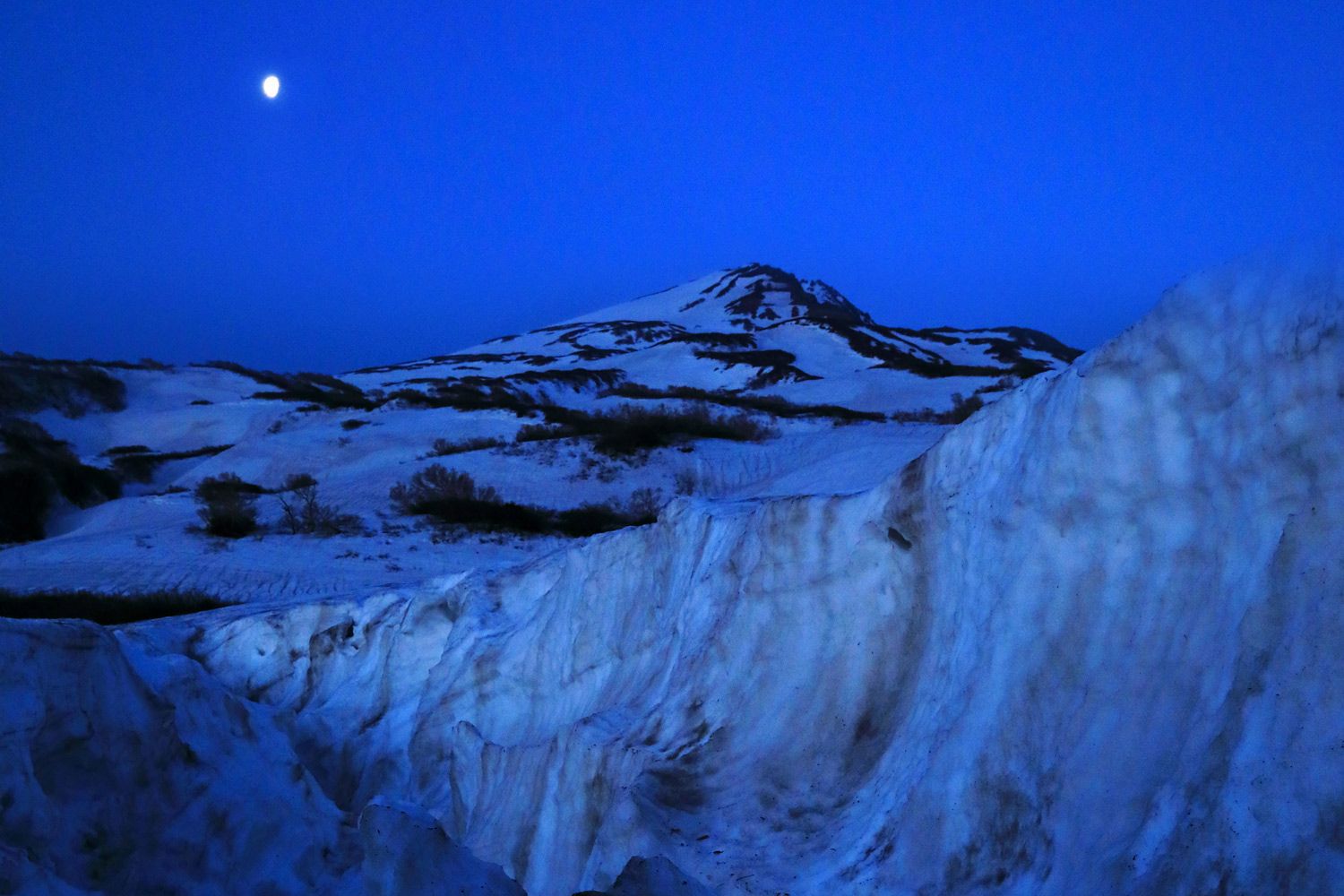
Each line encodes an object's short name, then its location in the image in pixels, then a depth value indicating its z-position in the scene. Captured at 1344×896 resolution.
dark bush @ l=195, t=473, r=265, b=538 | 14.81
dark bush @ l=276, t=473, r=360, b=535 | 14.99
